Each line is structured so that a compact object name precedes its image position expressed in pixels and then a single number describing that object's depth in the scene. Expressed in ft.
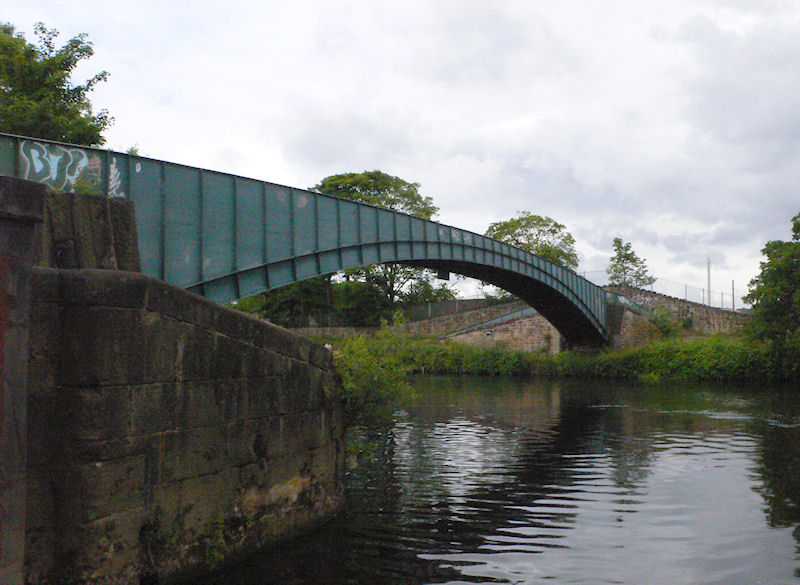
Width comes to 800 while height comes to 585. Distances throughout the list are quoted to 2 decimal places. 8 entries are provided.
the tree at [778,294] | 101.76
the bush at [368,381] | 31.12
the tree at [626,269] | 185.37
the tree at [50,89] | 80.12
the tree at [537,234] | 188.75
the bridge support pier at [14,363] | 15.84
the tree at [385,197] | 176.14
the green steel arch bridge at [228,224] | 46.14
